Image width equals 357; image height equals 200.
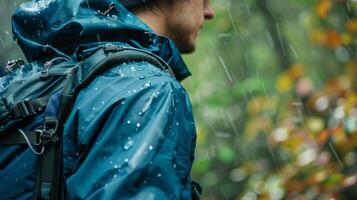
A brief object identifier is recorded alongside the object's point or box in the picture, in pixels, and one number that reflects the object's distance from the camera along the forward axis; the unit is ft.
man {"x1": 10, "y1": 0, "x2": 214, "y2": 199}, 5.80
